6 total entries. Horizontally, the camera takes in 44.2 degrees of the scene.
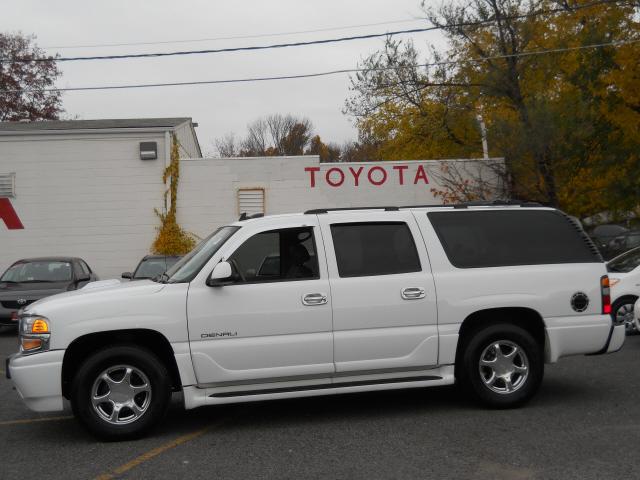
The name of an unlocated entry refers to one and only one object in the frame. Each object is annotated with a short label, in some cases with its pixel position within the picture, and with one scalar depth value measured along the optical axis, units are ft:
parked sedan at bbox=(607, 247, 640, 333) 40.09
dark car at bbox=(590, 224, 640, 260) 65.51
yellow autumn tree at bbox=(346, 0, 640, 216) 68.28
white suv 21.50
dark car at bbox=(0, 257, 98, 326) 49.19
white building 72.64
